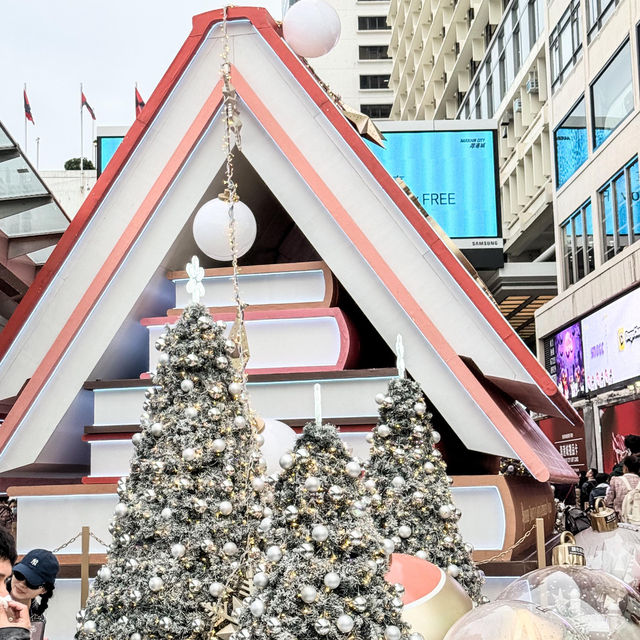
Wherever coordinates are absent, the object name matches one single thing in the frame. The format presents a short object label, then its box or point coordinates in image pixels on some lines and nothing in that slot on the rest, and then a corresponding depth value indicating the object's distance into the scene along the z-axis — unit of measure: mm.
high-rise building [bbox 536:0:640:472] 18438
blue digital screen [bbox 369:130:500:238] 19891
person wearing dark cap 4285
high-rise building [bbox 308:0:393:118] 66812
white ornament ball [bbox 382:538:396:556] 3412
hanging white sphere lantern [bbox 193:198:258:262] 6055
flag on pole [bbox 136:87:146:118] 18672
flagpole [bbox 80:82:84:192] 27178
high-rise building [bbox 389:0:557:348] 27531
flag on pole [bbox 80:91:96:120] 25172
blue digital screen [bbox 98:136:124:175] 18922
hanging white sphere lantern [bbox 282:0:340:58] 6578
